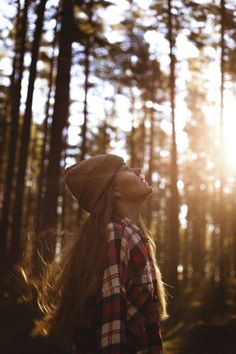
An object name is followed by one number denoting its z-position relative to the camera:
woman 2.93
